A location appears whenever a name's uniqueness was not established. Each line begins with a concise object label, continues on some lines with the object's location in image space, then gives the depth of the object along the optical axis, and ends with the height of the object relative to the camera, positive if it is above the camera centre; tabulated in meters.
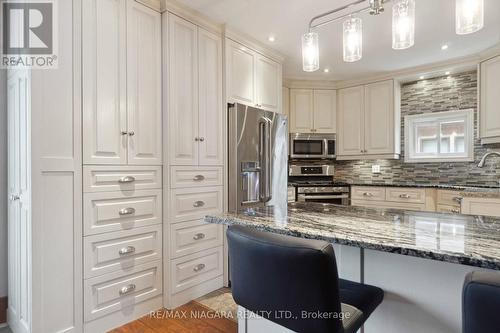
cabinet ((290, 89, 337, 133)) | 4.26 +0.80
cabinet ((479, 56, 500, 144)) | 3.06 +0.68
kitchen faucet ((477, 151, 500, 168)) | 3.08 +0.11
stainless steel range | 3.90 -0.31
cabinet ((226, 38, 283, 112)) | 2.79 +0.92
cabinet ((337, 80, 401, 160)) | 3.95 +0.60
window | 3.66 +0.36
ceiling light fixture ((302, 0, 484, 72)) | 1.22 +0.66
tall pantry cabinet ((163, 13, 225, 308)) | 2.28 +0.05
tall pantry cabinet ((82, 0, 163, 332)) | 1.88 +0.01
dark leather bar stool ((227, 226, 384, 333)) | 0.77 -0.35
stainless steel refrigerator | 2.74 +0.06
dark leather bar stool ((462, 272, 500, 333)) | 0.55 -0.28
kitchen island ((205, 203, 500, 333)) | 0.85 -0.26
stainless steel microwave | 4.25 +0.27
